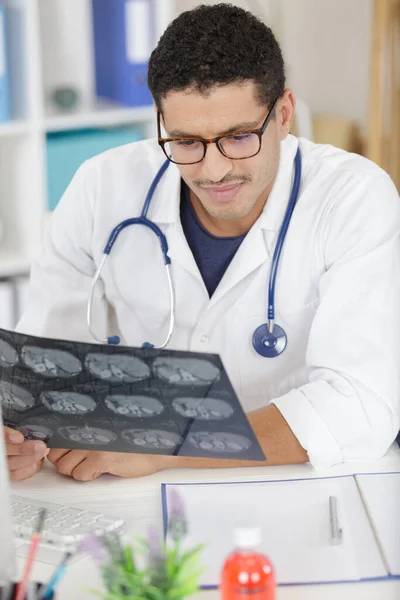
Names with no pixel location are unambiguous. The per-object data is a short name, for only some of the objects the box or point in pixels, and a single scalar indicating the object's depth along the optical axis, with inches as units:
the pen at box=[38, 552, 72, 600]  64.8
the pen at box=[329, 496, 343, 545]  72.9
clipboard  71.1
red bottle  64.4
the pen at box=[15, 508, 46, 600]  64.7
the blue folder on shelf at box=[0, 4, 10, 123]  121.4
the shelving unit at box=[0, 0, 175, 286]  124.3
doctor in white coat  81.5
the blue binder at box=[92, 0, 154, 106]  125.4
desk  75.6
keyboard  73.5
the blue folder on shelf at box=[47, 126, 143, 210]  127.5
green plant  64.0
